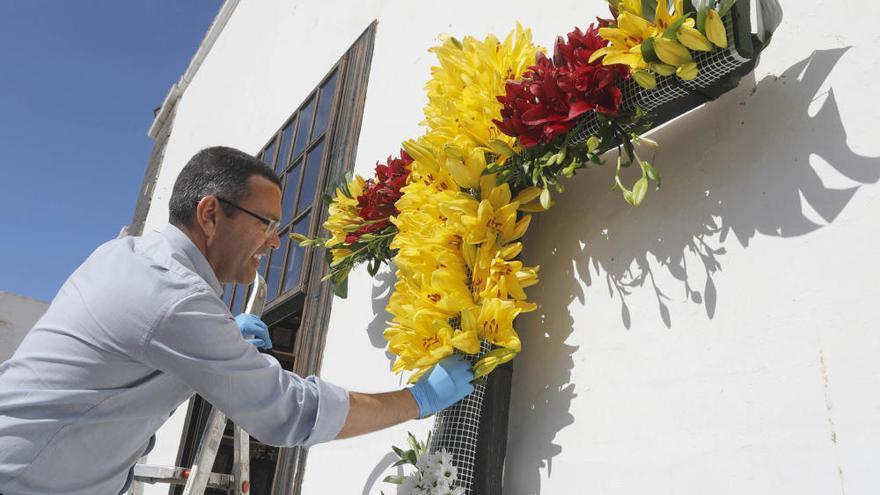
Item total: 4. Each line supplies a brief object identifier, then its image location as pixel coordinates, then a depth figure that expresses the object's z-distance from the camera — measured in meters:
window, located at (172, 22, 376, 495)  2.46
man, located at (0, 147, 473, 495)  1.13
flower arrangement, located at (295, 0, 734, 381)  1.05
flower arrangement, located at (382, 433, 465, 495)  1.17
